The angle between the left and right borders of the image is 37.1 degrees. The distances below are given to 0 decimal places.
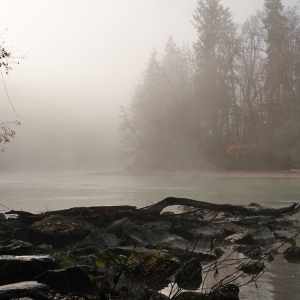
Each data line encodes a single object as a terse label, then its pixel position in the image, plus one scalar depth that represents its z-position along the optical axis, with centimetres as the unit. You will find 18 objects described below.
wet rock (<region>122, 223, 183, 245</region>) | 801
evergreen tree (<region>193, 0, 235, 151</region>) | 4531
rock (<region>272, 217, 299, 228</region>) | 1062
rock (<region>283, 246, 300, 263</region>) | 697
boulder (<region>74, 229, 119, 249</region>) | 761
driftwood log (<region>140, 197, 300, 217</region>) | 955
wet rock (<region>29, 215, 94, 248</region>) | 777
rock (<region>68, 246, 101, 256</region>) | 665
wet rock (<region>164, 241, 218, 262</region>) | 684
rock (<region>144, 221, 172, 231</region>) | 905
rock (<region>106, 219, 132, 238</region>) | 866
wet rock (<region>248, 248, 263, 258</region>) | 713
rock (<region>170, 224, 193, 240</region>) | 903
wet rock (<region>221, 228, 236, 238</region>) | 921
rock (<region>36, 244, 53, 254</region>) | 690
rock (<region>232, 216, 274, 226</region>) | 1023
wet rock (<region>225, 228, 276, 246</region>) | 840
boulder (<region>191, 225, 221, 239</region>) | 888
